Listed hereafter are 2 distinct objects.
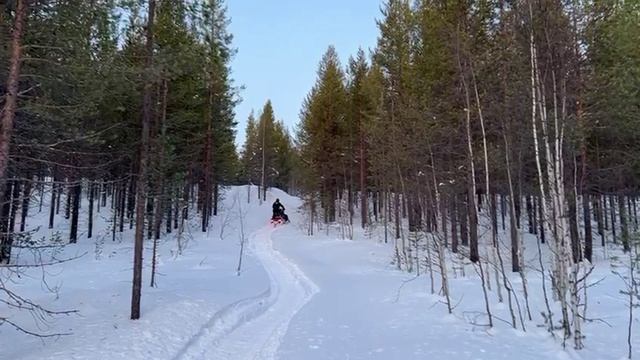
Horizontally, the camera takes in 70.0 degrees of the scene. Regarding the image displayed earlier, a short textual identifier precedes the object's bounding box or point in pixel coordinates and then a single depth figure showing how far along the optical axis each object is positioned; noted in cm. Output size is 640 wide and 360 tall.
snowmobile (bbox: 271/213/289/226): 3556
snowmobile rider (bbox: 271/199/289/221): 3575
